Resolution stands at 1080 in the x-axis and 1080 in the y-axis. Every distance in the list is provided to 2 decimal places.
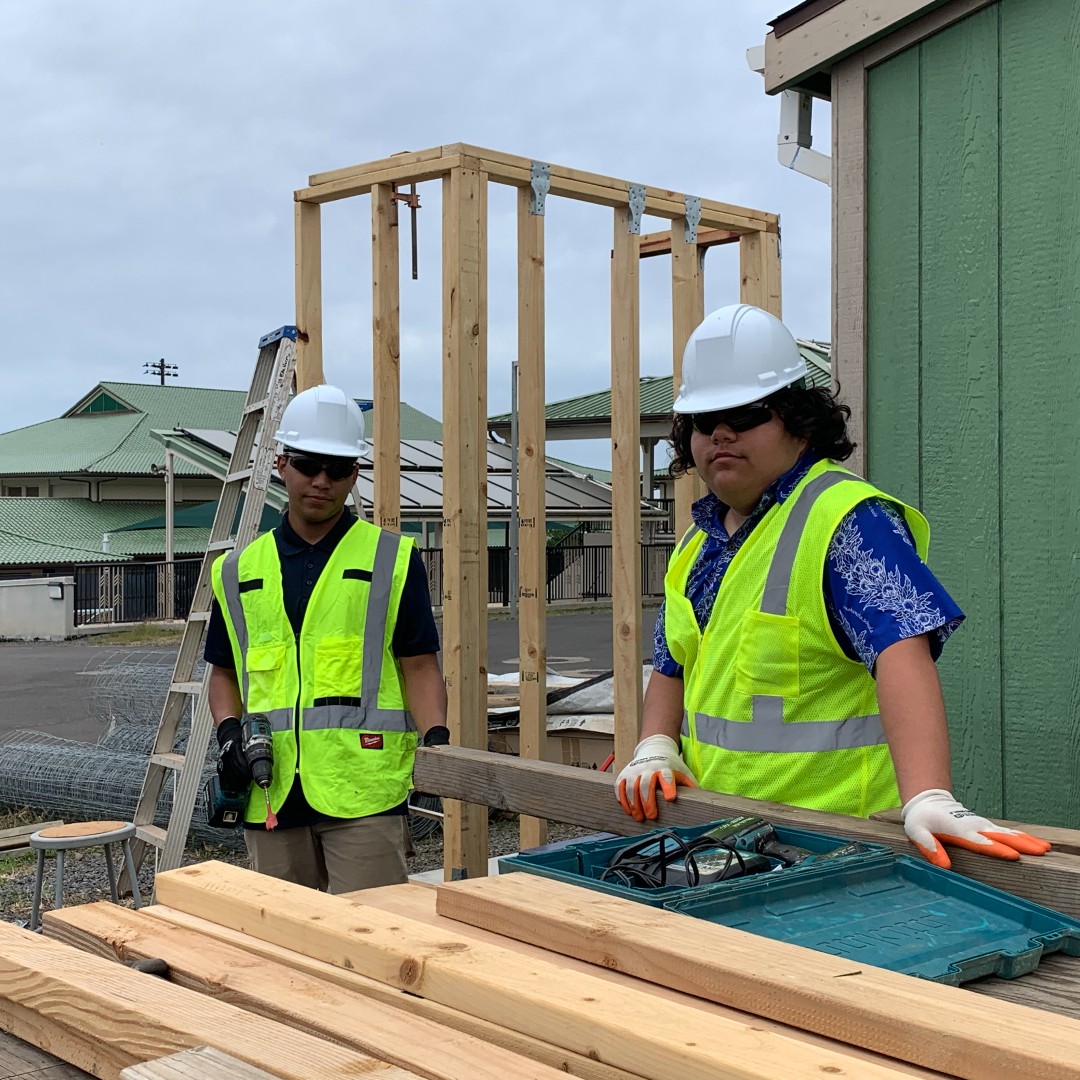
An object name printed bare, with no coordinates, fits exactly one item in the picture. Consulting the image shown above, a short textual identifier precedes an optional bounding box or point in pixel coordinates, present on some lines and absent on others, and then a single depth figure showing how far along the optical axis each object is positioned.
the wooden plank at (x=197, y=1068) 1.37
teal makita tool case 1.68
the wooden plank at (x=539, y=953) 1.43
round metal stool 6.02
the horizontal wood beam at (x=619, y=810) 1.91
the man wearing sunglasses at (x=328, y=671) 4.16
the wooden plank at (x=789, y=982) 1.29
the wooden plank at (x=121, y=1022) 1.42
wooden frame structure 5.62
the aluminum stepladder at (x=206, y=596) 6.31
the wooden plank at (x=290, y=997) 1.40
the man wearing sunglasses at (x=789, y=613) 2.40
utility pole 66.12
